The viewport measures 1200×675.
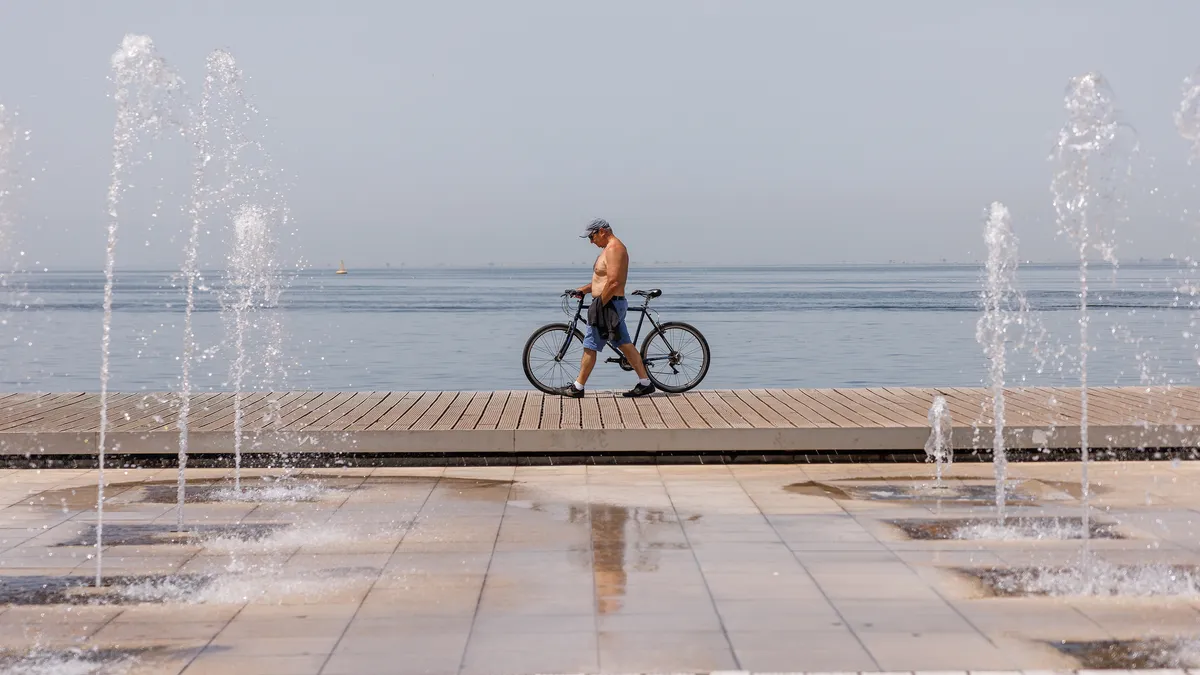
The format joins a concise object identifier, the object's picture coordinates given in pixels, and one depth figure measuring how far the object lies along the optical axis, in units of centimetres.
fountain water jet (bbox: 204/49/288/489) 1137
